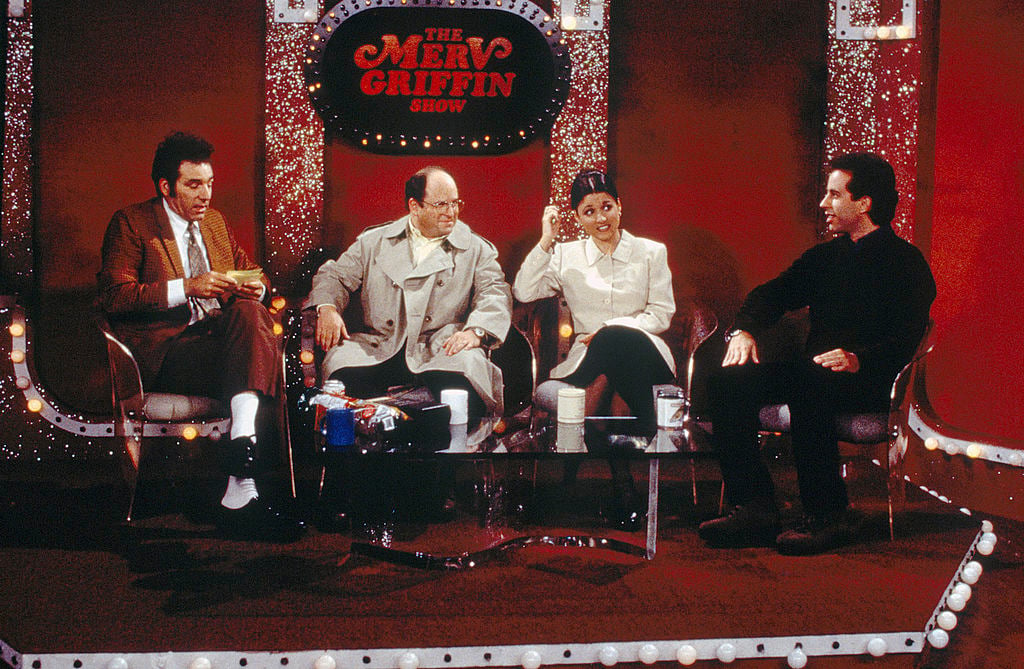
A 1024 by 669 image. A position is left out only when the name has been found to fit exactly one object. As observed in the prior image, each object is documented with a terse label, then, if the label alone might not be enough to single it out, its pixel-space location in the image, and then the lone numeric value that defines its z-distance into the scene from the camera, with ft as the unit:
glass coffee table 8.05
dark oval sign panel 12.02
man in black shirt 9.20
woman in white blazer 11.92
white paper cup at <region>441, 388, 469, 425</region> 9.61
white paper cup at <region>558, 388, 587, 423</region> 9.35
